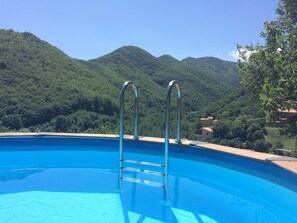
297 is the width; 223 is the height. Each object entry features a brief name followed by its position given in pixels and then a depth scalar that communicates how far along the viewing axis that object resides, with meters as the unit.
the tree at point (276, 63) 4.92
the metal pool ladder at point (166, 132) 2.89
